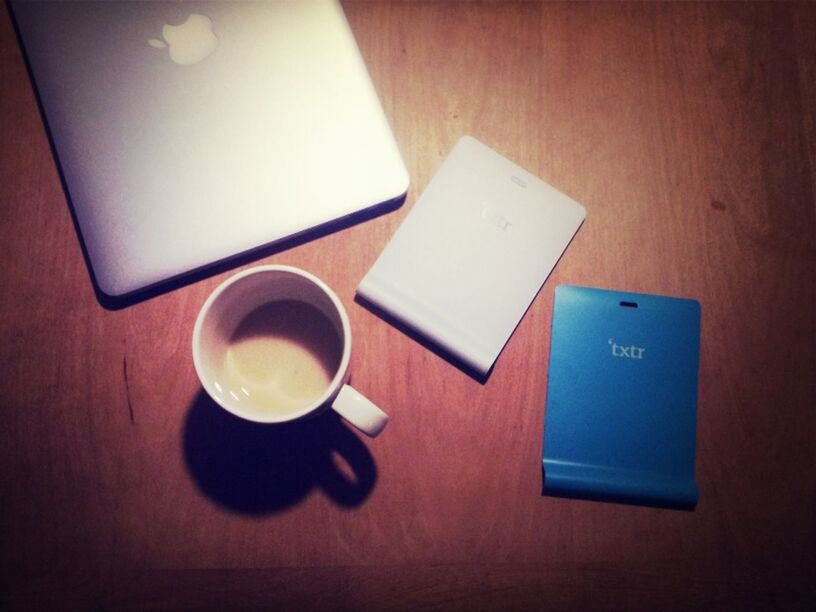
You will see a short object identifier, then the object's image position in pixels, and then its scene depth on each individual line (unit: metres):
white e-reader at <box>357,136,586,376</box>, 0.57
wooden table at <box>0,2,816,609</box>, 0.54
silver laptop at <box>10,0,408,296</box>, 0.55
